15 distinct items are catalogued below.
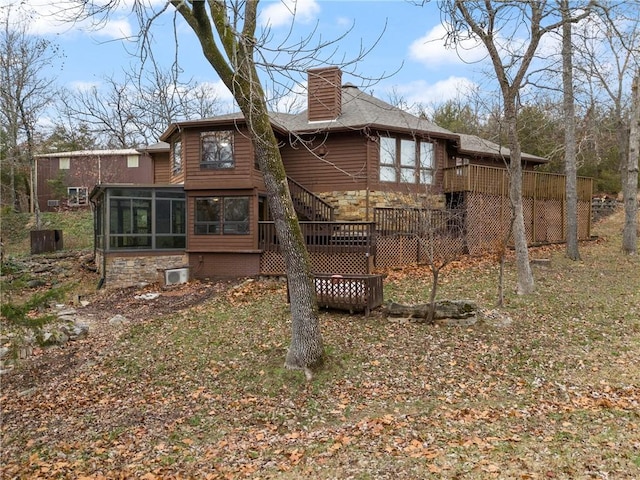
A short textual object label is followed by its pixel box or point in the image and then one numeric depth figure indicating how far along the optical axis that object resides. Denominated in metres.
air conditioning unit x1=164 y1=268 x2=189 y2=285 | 12.98
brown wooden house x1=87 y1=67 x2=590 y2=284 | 12.76
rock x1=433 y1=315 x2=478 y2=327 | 7.31
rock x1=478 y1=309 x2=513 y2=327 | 7.27
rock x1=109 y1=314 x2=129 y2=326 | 9.22
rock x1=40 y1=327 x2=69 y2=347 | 8.04
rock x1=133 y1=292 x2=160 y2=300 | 11.75
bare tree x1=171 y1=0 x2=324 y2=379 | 5.69
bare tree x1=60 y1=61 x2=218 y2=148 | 24.58
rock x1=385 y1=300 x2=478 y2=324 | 7.43
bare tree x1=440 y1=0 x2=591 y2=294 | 8.63
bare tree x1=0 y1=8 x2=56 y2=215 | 20.11
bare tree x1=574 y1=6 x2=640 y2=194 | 10.36
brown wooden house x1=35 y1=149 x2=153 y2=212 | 25.38
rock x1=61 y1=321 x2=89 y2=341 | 8.42
